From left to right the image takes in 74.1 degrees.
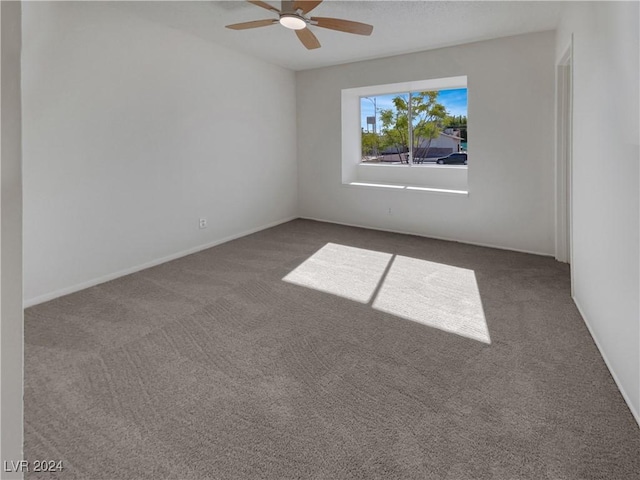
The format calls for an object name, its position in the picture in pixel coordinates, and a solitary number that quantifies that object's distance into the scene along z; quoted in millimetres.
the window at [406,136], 5828
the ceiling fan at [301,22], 3094
